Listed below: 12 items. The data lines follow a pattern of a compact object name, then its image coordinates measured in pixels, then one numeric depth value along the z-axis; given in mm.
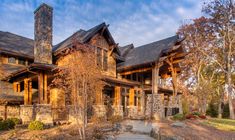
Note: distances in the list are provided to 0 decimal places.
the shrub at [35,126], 8952
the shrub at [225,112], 20948
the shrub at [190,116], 13547
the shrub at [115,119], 11495
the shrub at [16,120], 10340
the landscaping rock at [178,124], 9893
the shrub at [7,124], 9838
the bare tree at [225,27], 17704
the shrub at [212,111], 20681
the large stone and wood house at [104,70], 11061
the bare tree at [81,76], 7128
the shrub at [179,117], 12822
